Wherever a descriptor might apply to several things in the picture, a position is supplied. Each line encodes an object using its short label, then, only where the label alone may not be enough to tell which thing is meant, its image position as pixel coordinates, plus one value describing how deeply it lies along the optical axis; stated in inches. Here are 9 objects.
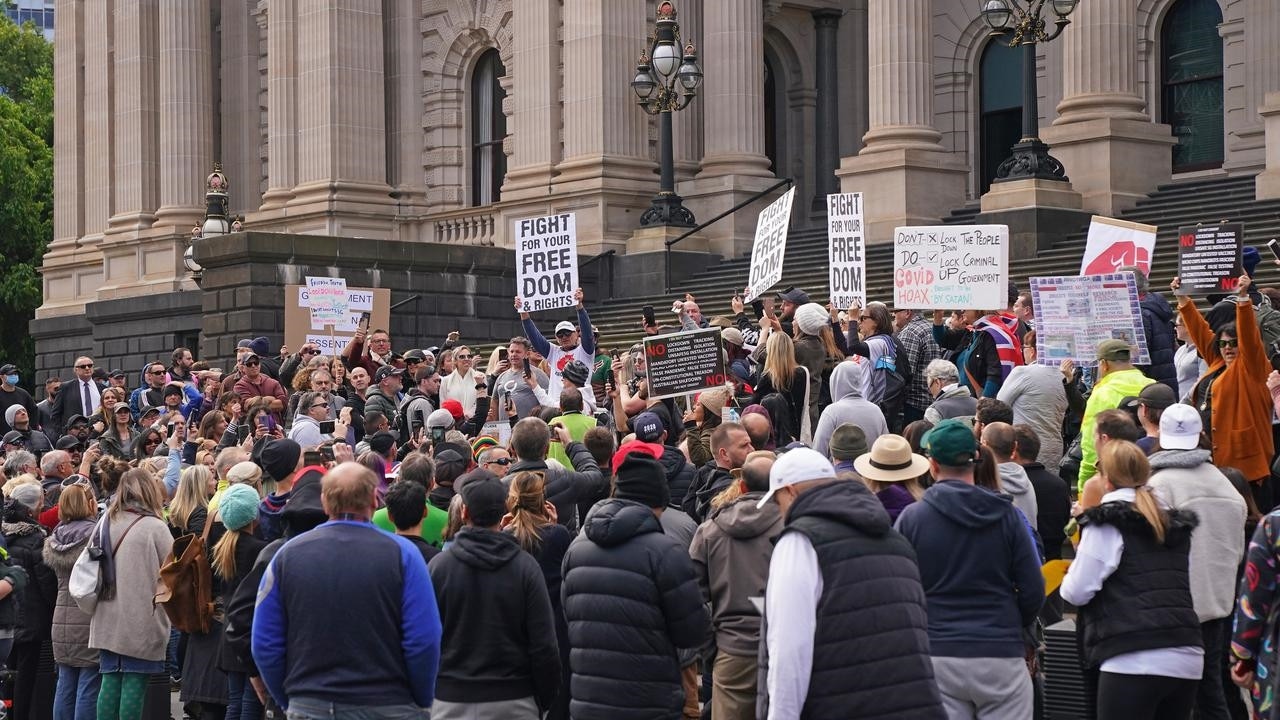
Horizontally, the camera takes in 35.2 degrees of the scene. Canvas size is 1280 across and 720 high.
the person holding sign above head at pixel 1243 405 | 487.8
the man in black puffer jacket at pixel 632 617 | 350.3
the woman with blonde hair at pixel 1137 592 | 345.4
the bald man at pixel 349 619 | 318.0
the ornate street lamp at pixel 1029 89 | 894.4
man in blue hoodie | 336.5
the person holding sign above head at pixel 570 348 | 717.9
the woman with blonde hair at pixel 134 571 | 480.1
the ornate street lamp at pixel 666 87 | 1098.1
